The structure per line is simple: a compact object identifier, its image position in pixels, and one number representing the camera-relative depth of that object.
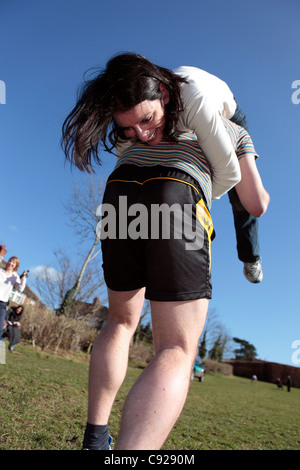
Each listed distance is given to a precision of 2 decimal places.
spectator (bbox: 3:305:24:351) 7.96
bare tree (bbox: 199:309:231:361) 46.18
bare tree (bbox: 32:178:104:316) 17.00
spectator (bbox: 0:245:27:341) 5.68
